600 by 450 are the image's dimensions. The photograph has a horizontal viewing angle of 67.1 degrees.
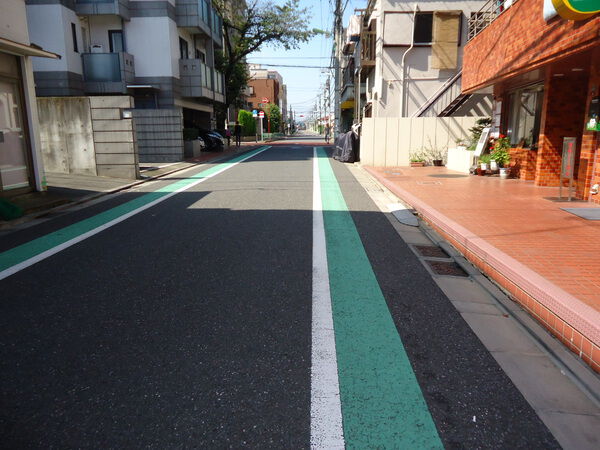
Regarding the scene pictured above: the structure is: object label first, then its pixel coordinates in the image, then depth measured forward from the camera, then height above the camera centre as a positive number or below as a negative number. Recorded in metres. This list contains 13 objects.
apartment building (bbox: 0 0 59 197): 9.45 +0.56
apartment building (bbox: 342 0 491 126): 21.28 +3.77
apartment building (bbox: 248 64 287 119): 93.75 +9.28
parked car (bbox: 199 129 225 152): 27.23 -0.29
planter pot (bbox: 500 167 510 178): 12.54 -1.04
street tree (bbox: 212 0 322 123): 37.88 +8.84
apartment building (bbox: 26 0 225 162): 20.06 +3.71
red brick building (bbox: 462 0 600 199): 8.16 +1.30
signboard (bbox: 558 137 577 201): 8.25 -0.46
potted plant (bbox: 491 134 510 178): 12.60 -0.56
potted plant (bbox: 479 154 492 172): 13.33 -0.79
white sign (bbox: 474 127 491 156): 14.06 -0.25
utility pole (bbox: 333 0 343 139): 32.33 +7.18
